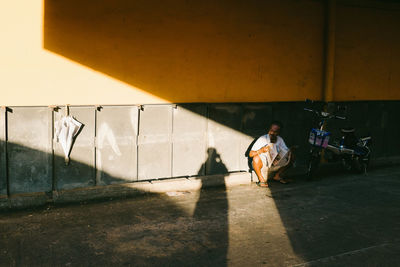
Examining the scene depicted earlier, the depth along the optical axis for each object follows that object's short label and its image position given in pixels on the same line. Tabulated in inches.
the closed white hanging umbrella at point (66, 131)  275.1
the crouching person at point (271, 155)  330.3
